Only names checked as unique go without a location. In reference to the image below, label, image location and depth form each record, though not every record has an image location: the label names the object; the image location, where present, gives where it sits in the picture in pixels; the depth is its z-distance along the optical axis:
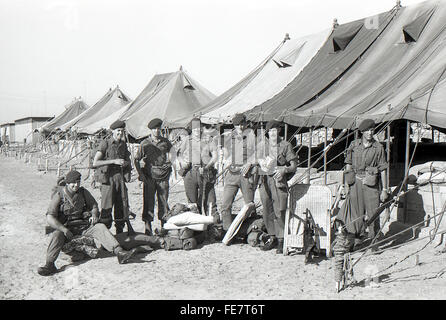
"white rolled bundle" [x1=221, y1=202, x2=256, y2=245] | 5.95
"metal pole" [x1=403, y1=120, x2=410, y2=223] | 6.28
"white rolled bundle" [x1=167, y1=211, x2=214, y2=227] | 5.86
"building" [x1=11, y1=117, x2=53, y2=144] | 48.56
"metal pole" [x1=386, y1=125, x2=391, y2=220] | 6.33
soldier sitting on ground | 5.03
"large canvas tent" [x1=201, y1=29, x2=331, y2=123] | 10.91
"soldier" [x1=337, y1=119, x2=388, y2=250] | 5.67
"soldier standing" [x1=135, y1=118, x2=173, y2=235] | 6.43
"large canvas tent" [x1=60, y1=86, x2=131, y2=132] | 22.34
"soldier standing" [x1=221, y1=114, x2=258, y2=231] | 5.94
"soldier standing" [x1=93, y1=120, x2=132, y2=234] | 6.04
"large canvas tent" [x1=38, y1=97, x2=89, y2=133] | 28.84
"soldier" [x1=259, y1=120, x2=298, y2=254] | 5.55
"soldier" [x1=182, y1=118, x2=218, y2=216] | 6.47
